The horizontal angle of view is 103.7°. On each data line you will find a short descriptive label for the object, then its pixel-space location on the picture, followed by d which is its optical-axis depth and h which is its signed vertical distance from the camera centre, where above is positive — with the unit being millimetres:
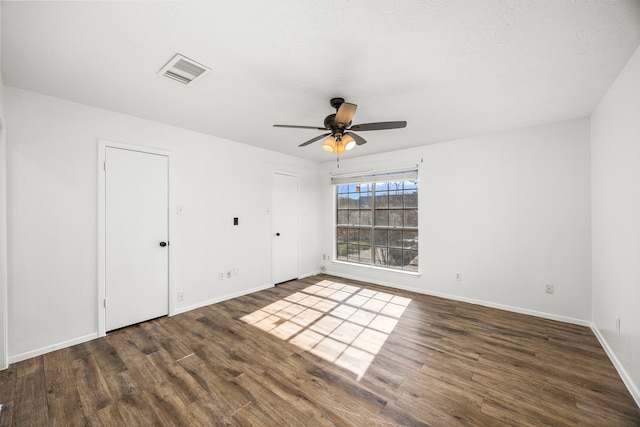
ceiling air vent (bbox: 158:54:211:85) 1953 +1200
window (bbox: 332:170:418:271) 4621 -106
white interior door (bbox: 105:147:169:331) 2895 -265
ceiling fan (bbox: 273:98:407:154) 2238 +850
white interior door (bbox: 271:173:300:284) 4789 -278
